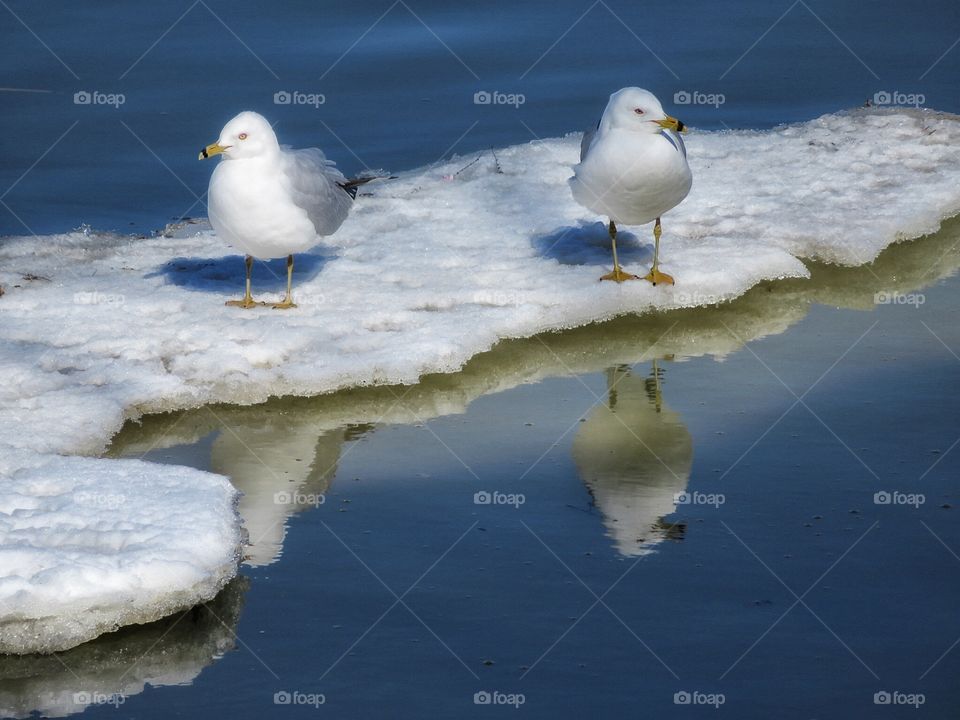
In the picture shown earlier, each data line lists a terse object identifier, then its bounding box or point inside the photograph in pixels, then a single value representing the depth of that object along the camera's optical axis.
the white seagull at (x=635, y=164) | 8.42
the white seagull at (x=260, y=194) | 8.12
